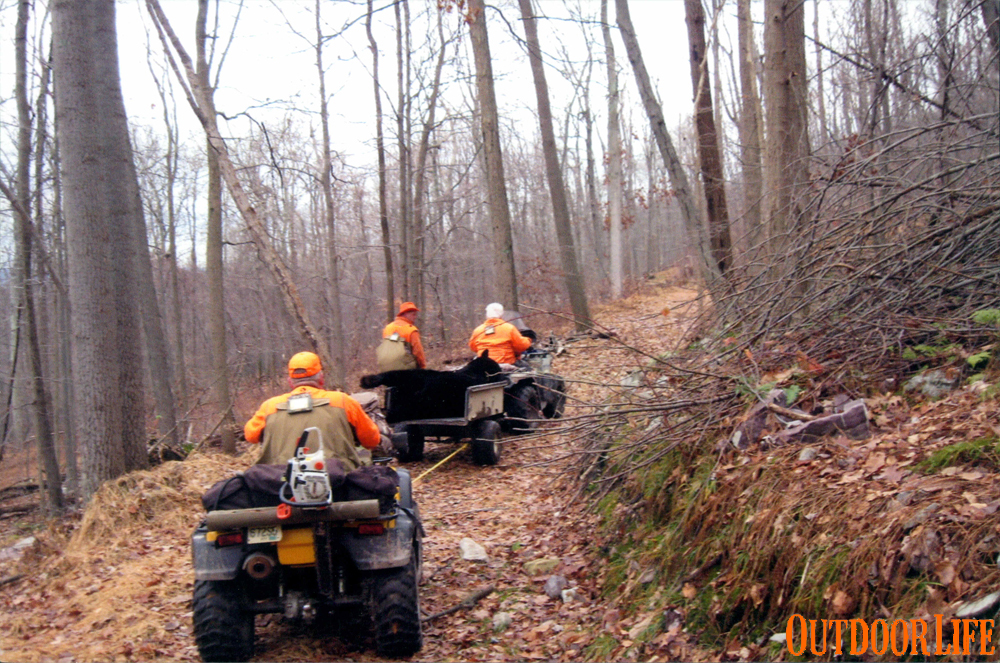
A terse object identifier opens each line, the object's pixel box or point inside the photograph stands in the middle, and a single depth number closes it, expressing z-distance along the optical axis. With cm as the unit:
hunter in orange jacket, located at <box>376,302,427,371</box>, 924
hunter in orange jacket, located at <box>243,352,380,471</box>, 486
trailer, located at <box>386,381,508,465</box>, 905
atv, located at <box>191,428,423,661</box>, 429
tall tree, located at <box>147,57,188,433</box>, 2648
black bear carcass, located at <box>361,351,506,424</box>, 898
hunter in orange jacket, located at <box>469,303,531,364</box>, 1003
